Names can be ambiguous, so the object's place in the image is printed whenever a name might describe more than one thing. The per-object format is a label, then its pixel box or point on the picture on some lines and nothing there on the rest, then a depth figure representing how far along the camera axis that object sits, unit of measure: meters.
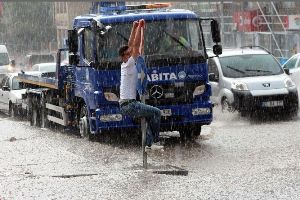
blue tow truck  15.12
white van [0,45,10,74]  40.92
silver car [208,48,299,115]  19.62
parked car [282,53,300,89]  24.47
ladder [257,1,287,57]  48.06
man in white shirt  12.51
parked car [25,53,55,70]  48.97
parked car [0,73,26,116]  26.11
